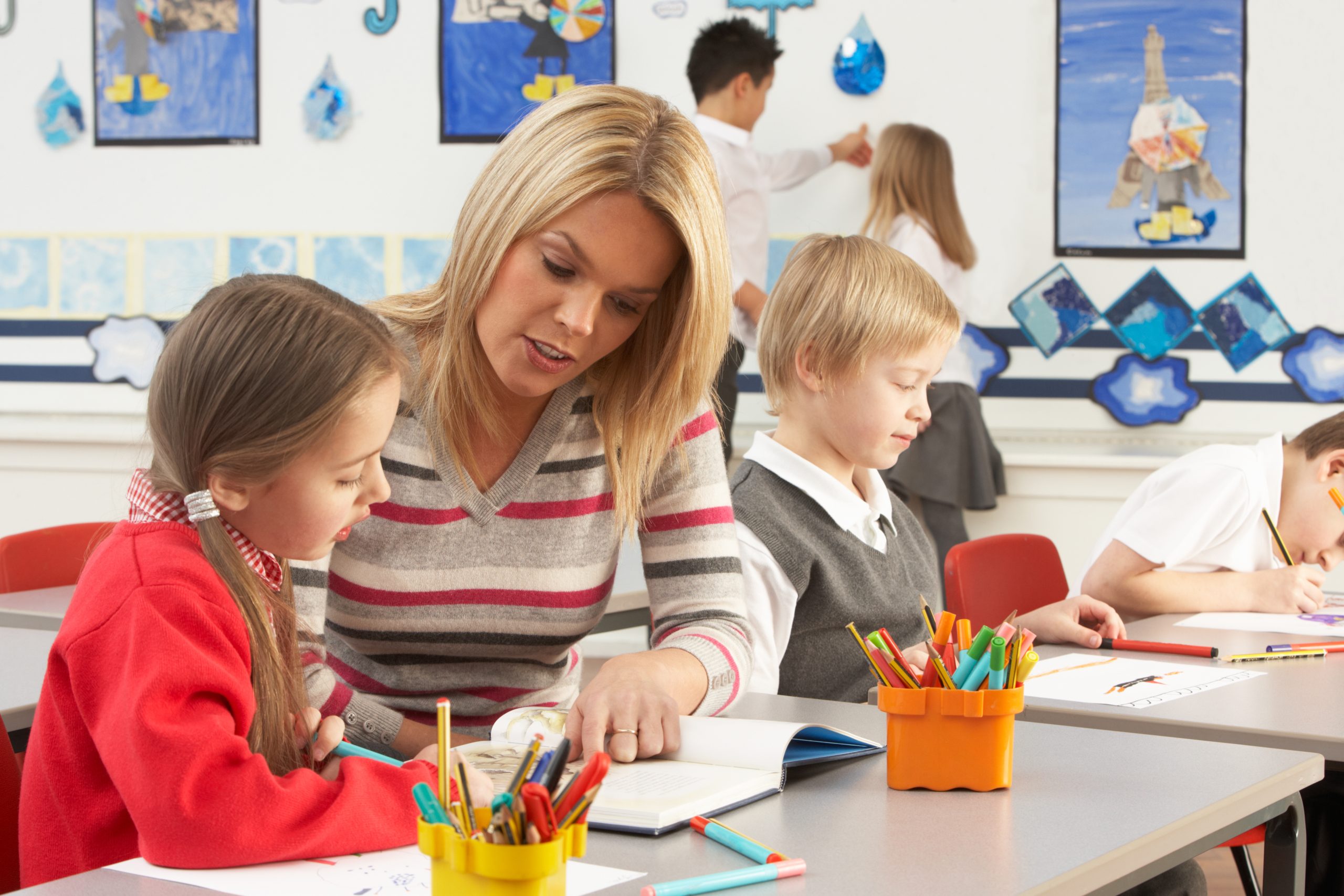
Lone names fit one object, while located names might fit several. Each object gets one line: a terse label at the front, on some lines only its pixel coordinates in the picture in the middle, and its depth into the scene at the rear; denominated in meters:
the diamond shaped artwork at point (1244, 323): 6.33
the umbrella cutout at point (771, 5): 6.77
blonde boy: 4.46
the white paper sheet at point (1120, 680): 4.19
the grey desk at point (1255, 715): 4.03
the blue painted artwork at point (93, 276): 7.73
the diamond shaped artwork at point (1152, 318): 6.44
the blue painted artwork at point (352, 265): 7.43
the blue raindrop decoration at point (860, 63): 6.71
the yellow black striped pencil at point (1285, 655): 4.42
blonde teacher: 3.98
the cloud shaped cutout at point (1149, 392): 6.46
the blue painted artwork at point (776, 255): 6.85
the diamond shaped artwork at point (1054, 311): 6.54
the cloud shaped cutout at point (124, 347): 7.68
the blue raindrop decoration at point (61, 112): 7.68
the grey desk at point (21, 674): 4.10
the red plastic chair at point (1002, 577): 4.80
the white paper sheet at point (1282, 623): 4.62
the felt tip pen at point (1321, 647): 4.45
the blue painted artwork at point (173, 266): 7.66
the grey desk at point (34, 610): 4.67
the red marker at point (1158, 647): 4.43
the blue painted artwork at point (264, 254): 7.56
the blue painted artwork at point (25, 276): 7.78
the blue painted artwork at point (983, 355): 6.64
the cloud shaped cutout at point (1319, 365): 6.26
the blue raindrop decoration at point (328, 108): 7.41
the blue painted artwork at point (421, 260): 7.38
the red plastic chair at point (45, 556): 5.01
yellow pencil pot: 2.65
